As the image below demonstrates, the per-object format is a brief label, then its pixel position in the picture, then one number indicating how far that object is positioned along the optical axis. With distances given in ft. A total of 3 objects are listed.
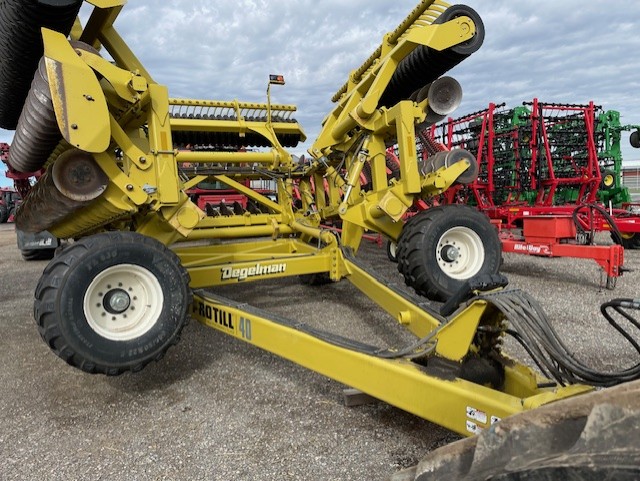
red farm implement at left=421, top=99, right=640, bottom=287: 32.73
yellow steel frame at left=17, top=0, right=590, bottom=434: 7.04
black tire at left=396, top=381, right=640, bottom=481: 3.22
